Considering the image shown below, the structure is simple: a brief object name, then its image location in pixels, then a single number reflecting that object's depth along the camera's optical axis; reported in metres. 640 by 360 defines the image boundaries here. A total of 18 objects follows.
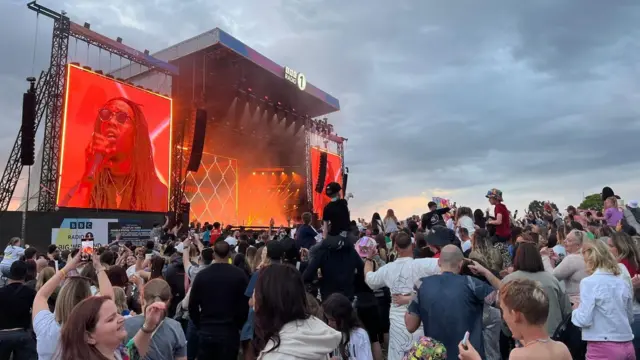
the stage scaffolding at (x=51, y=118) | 13.40
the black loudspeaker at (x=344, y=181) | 30.27
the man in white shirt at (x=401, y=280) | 3.57
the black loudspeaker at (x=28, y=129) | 12.73
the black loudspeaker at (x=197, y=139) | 17.91
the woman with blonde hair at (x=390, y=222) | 9.41
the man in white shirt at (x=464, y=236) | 6.64
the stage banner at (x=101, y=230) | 13.10
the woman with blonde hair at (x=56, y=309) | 2.47
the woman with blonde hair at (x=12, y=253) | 7.13
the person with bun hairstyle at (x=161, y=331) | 2.77
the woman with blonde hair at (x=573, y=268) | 3.92
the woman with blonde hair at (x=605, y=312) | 3.03
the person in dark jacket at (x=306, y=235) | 6.66
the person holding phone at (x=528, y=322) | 1.81
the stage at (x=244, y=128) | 20.30
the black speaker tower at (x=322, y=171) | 26.81
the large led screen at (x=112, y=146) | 14.13
